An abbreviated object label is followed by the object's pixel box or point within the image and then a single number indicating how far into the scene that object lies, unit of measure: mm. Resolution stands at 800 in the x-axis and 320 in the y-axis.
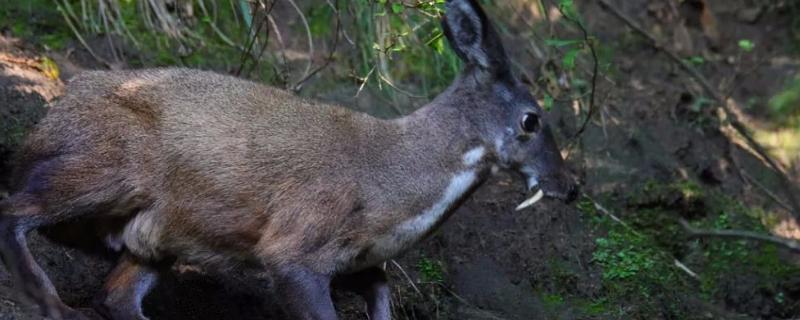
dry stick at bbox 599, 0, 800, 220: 10362
